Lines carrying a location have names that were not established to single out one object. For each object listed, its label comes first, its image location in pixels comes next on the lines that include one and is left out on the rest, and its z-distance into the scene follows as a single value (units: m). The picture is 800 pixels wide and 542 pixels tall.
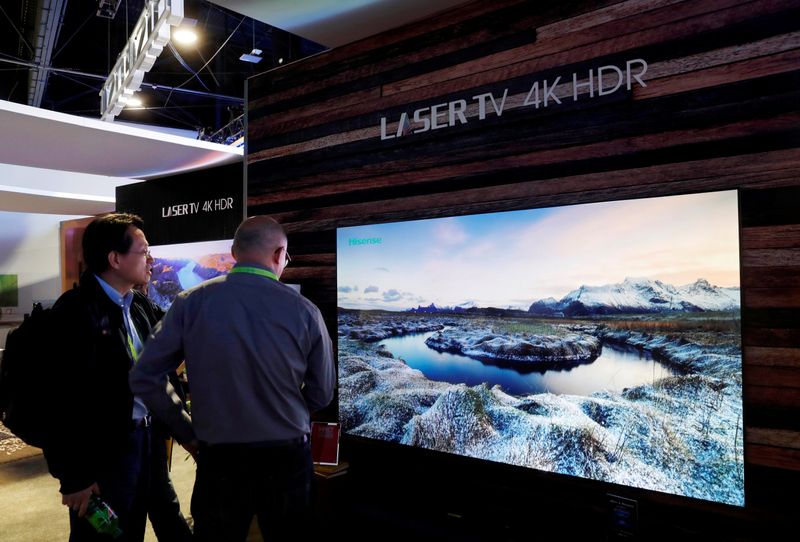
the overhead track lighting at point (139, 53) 3.63
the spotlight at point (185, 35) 5.14
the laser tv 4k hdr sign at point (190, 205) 5.69
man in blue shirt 1.99
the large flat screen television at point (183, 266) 5.82
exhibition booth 1.98
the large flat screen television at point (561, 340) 2.00
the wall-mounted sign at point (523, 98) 2.28
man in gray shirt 1.84
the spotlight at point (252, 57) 7.10
